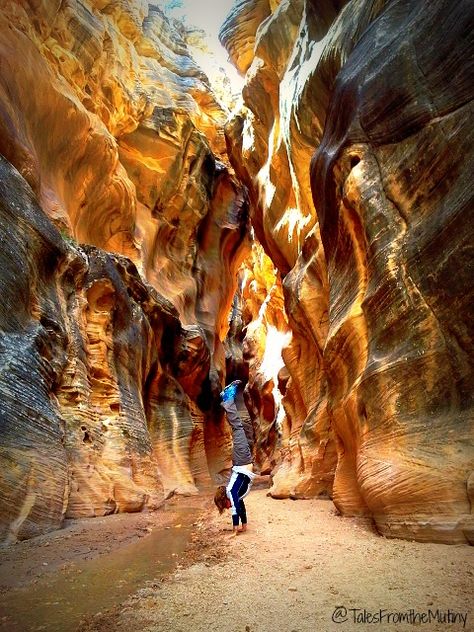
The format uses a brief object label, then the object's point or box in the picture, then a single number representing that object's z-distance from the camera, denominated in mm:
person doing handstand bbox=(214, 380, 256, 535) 5484
